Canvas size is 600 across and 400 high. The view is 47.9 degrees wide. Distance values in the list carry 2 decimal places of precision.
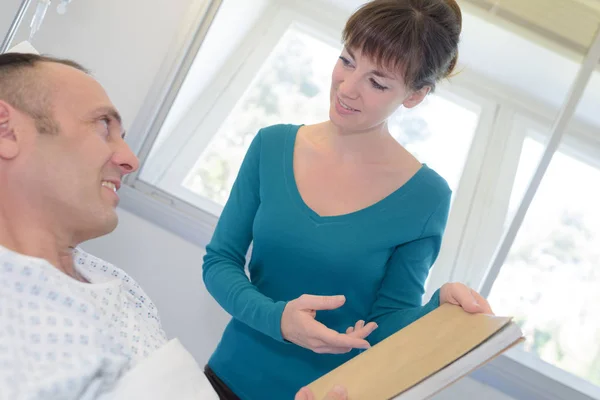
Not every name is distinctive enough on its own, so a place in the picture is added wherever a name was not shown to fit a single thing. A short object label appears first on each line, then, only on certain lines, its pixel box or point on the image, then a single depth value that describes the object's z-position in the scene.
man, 0.88
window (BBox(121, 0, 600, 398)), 2.21
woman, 1.20
